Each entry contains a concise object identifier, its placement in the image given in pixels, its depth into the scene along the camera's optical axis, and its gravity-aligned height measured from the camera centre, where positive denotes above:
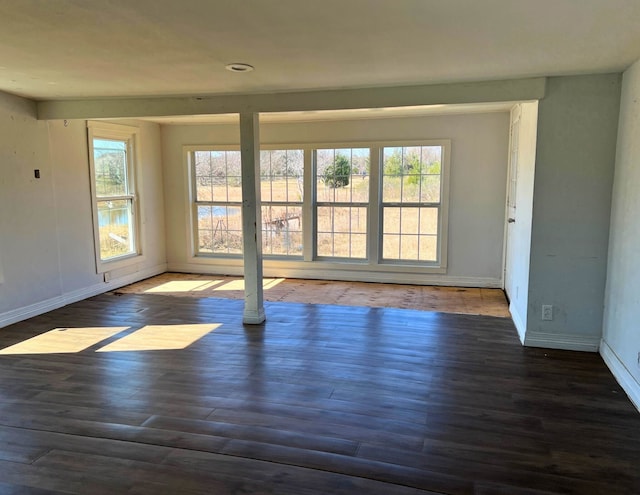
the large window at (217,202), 7.33 -0.23
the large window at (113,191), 6.05 -0.05
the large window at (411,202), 6.48 -0.20
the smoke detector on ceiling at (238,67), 3.39 +0.88
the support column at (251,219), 4.60 -0.32
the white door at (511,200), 5.26 -0.15
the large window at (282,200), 7.02 -0.19
